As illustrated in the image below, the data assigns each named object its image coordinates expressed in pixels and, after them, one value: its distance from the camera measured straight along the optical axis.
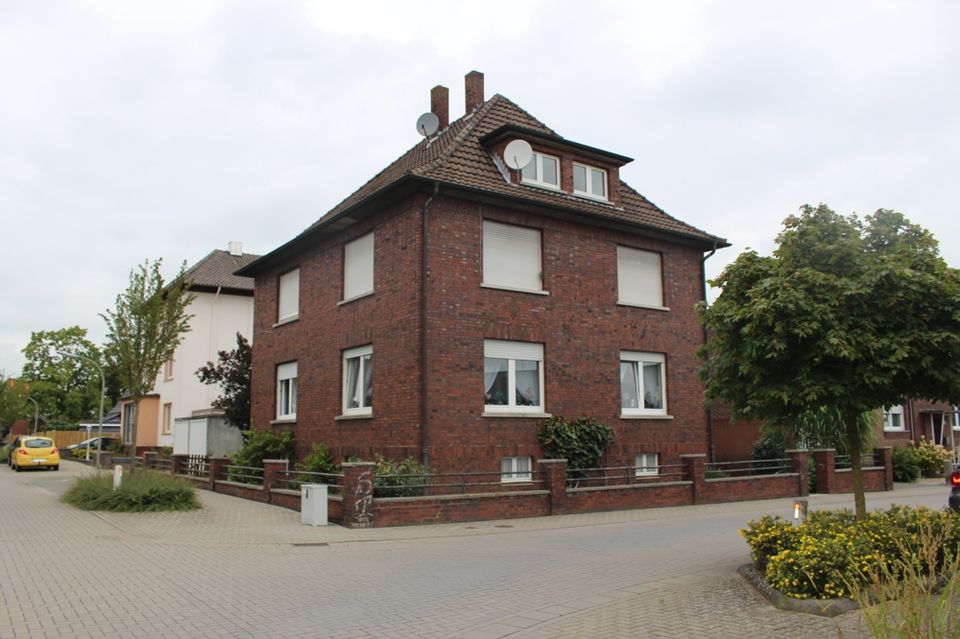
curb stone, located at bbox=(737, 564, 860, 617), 7.14
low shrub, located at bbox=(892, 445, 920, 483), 25.81
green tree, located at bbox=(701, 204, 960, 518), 8.44
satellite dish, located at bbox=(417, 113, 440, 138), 23.12
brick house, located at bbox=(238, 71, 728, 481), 17.14
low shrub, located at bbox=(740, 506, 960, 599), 7.43
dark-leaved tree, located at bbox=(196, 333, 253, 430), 26.31
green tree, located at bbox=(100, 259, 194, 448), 19.69
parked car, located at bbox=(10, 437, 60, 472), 35.19
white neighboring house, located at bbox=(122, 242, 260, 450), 35.59
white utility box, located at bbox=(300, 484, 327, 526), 14.48
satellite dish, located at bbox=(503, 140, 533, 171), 19.16
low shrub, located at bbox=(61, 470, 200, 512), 16.72
